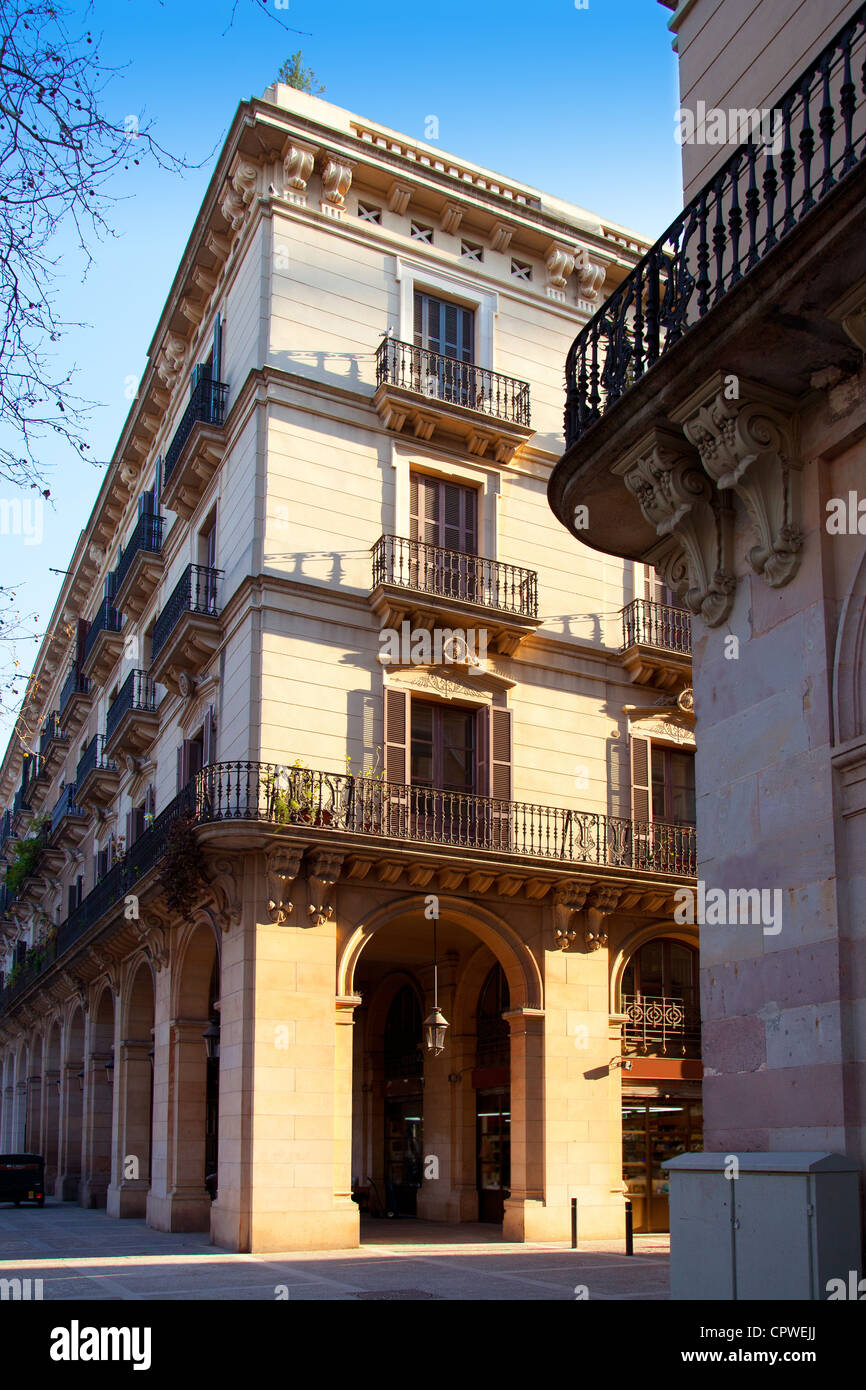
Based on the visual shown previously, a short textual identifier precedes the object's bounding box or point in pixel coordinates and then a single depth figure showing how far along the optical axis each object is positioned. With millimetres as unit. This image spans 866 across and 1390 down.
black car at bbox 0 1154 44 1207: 32312
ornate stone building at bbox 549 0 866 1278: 8328
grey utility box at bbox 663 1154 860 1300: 7504
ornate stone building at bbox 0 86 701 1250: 21641
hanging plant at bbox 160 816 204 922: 21703
